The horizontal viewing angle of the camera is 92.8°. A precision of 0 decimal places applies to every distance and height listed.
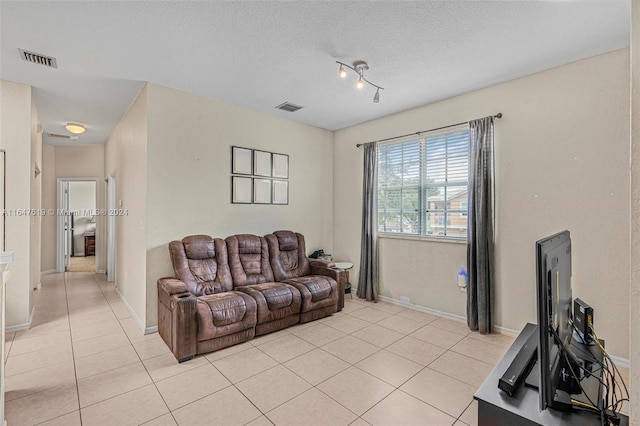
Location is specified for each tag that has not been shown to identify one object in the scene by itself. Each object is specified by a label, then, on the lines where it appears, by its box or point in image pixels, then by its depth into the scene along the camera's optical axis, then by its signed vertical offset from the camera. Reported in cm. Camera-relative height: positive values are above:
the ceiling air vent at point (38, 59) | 283 +146
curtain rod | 344 +111
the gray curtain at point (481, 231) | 345 -20
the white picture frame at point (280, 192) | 469 +33
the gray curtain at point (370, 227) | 467 -22
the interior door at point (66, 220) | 662 -19
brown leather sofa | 289 -89
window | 383 +39
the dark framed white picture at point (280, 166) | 468 +73
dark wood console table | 101 -68
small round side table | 484 -86
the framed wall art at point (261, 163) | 444 +73
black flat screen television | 98 -36
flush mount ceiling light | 488 +136
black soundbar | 114 -64
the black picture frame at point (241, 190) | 422 +32
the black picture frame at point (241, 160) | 421 +73
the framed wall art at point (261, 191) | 445 +32
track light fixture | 295 +144
